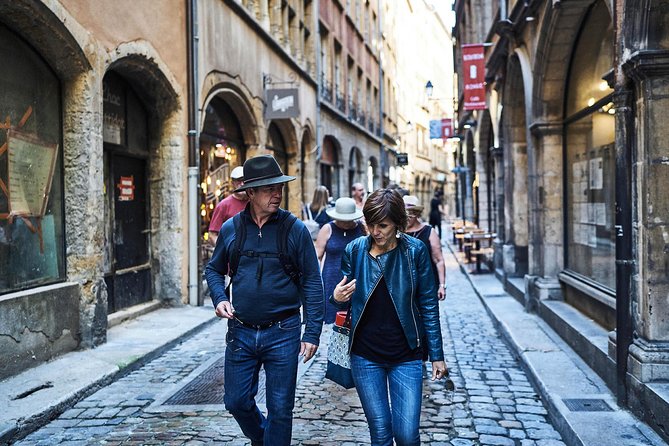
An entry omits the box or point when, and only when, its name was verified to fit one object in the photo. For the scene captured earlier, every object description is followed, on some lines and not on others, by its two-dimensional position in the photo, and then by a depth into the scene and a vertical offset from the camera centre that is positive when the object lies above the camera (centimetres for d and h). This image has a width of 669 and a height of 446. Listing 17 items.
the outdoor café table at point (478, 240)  1461 -63
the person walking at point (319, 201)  1096 +21
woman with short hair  332 -54
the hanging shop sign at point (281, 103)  1409 +228
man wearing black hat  368 -48
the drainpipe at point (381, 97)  3510 +593
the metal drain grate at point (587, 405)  498 -145
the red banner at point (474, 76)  1466 +289
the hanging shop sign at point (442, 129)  2914 +350
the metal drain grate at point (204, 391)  558 -149
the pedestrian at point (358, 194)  1055 +29
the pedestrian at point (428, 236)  629 -22
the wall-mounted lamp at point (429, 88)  3288 +597
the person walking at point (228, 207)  799 +10
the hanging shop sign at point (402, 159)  3725 +288
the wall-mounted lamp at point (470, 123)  2098 +275
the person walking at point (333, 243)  605 -26
